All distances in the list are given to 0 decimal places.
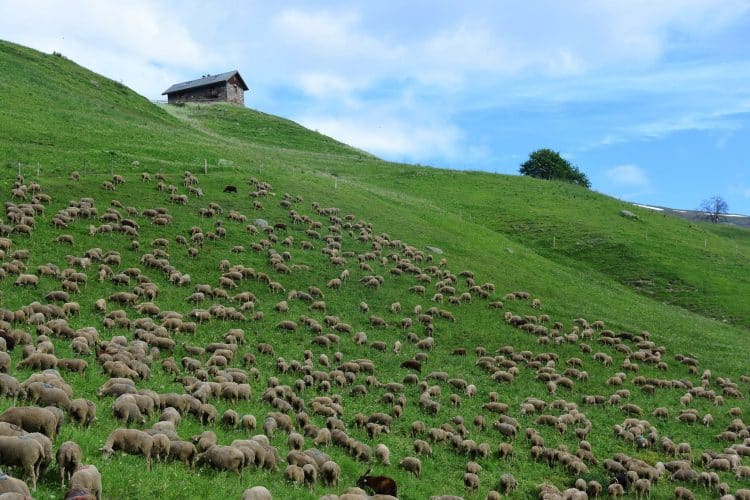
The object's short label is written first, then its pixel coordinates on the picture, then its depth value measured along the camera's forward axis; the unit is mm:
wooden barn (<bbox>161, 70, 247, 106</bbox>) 137750
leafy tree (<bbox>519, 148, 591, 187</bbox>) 125625
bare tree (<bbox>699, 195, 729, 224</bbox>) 161050
